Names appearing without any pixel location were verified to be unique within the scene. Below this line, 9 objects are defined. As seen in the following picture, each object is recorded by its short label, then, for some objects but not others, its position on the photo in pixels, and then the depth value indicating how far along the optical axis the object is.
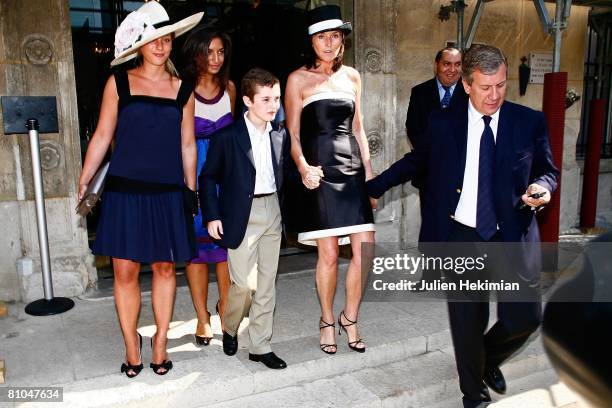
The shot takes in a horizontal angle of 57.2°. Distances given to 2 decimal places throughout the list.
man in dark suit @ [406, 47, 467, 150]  4.82
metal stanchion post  4.57
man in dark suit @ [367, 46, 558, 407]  2.92
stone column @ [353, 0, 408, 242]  6.00
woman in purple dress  3.75
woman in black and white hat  3.63
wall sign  7.14
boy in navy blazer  3.41
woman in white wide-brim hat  3.17
